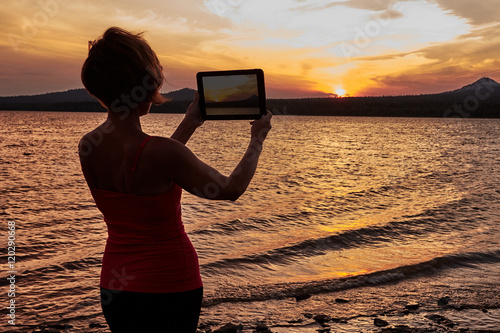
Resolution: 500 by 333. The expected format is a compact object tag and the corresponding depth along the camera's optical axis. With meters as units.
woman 1.82
